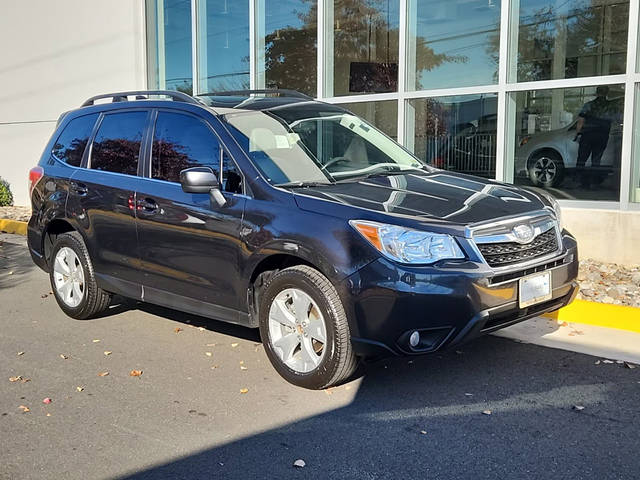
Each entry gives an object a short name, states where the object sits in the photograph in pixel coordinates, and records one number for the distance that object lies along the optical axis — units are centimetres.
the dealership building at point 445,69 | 809
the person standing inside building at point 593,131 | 813
